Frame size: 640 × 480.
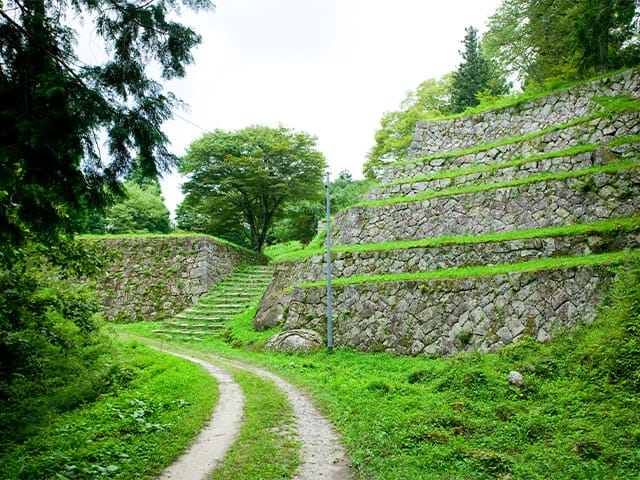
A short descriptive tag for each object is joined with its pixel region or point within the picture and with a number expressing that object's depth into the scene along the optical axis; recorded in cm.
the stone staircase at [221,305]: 1672
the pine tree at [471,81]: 2631
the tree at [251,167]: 2294
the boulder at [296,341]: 1248
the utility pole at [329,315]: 1204
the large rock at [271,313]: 1486
